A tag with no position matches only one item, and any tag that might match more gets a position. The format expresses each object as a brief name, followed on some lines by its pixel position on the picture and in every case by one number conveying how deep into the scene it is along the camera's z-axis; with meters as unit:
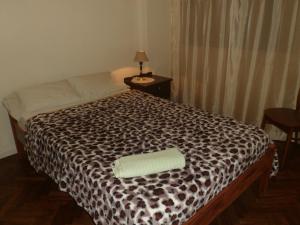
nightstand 3.37
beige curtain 2.91
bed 1.43
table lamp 3.38
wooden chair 2.48
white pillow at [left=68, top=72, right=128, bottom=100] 2.87
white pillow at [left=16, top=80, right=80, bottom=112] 2.52
